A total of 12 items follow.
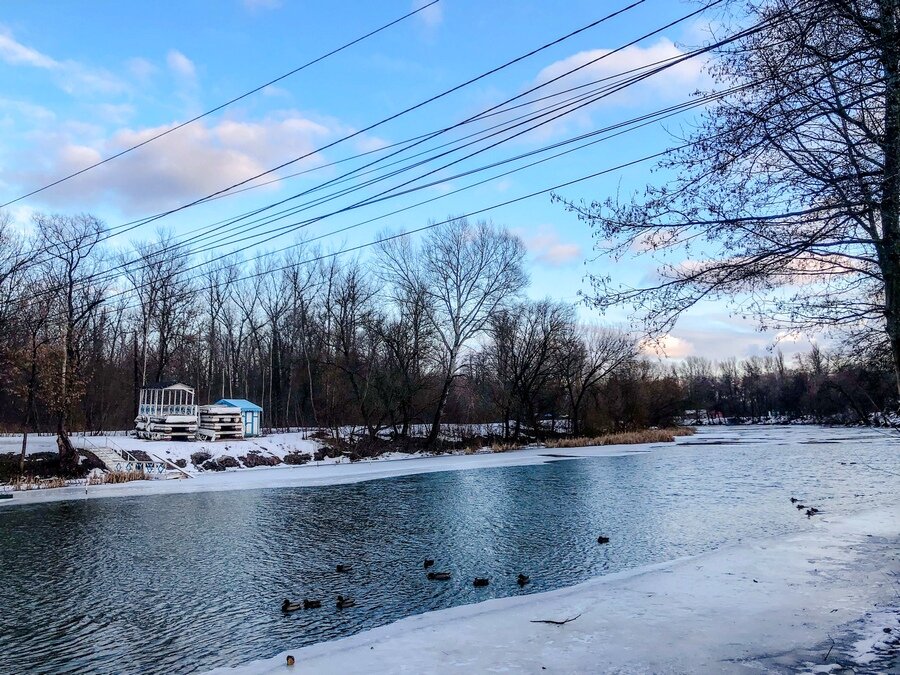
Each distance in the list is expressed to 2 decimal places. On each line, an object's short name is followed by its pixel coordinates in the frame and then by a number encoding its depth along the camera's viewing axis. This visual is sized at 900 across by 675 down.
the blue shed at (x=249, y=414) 35.06
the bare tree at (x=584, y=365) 47.41
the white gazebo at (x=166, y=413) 29.94
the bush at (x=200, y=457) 26.25
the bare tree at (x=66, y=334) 22.47
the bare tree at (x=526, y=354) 43.91
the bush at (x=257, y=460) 28.11
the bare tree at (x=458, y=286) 41.41
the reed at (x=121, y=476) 21.22
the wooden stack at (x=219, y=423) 31.13
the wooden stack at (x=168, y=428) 29.88
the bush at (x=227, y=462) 26.84
